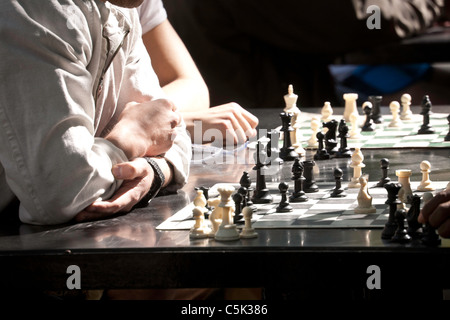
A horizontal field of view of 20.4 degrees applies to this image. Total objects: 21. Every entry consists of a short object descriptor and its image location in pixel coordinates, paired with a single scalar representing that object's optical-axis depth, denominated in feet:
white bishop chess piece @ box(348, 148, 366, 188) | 7.61
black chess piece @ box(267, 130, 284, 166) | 8.59
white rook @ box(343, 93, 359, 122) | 10.16
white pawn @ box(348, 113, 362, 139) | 9.46
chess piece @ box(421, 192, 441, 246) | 6.05
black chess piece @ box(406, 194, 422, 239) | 6.21
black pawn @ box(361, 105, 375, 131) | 9.78
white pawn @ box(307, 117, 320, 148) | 9.24
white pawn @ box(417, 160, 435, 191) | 7.28
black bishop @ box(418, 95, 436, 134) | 9.44
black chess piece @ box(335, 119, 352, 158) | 8.76
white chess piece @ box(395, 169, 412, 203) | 7.02
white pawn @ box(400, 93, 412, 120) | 10.23
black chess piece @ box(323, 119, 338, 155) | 8.85
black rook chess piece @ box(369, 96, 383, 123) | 10.15
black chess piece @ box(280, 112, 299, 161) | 8.70
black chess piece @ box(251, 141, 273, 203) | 7.25
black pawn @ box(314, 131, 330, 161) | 8.70
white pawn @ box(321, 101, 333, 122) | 10.14
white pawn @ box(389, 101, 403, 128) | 9.90
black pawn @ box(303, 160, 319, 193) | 7.48
